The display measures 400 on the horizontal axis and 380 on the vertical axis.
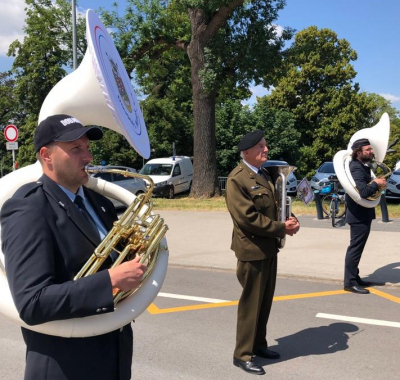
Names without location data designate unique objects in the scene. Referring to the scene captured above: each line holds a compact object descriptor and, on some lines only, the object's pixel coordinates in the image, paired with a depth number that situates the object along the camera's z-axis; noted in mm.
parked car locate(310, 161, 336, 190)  17234
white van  19312
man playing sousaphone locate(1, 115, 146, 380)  1586
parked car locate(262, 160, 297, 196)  19891
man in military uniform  3641
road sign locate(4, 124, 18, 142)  15618
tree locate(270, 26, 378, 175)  34812
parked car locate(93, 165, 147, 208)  15586
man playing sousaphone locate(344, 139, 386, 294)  5652
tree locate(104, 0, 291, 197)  16922
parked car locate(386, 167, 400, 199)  16031
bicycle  11231
